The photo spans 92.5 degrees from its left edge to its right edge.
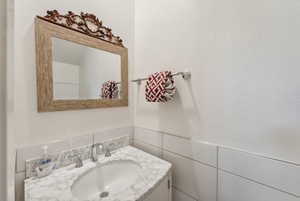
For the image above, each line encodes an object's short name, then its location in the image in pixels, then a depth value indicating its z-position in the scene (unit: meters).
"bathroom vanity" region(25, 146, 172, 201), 0.67
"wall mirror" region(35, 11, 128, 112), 0.85
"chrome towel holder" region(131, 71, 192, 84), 0.96
